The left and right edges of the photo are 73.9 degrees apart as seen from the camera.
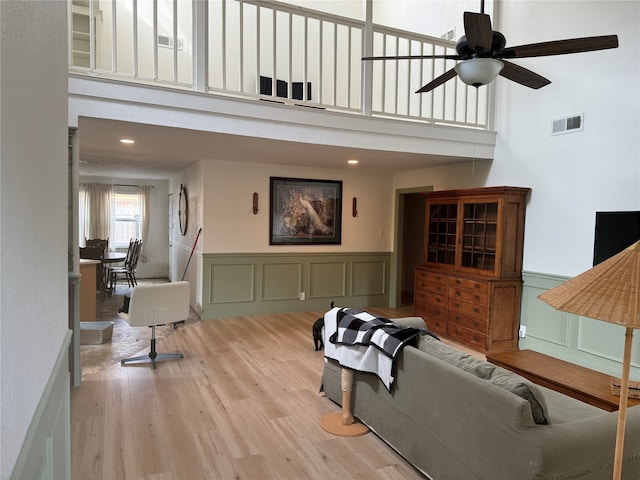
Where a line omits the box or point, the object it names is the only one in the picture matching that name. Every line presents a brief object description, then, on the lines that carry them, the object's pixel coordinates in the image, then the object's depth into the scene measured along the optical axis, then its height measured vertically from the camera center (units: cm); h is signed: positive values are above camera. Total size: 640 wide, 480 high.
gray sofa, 180 -96
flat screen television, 360 -3
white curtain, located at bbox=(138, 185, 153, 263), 960 +19
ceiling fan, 236 +106
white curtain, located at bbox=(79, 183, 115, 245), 912 +19
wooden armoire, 473 -51
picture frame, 638 +18
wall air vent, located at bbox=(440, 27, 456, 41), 584 +266
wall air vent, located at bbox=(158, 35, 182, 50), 682 +288
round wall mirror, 715 +18
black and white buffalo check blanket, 262 -76
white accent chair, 392 -84
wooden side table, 278 -108
